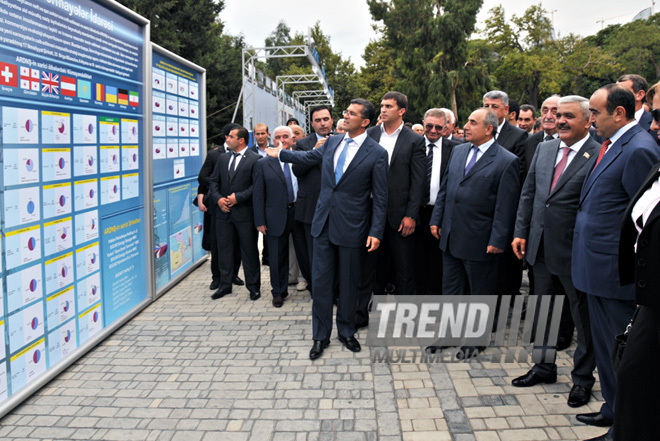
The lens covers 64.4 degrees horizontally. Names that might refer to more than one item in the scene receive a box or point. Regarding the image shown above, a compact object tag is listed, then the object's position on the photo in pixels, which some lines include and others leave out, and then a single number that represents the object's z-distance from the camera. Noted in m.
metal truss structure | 16.89
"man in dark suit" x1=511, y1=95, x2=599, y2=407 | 3.63
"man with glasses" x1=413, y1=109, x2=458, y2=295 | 5.39
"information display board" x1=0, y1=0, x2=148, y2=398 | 3.52
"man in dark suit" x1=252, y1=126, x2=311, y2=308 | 6.10
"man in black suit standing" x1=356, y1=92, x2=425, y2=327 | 4.93
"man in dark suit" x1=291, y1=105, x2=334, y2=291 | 5.78
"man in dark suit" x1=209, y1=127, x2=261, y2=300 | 6.35
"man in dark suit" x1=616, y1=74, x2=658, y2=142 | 4.54
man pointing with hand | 4.52
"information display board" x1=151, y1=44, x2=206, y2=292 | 6.10
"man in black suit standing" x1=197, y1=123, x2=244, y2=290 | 6.81
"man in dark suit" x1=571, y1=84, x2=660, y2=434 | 2.99
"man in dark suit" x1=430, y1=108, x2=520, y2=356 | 4.25
